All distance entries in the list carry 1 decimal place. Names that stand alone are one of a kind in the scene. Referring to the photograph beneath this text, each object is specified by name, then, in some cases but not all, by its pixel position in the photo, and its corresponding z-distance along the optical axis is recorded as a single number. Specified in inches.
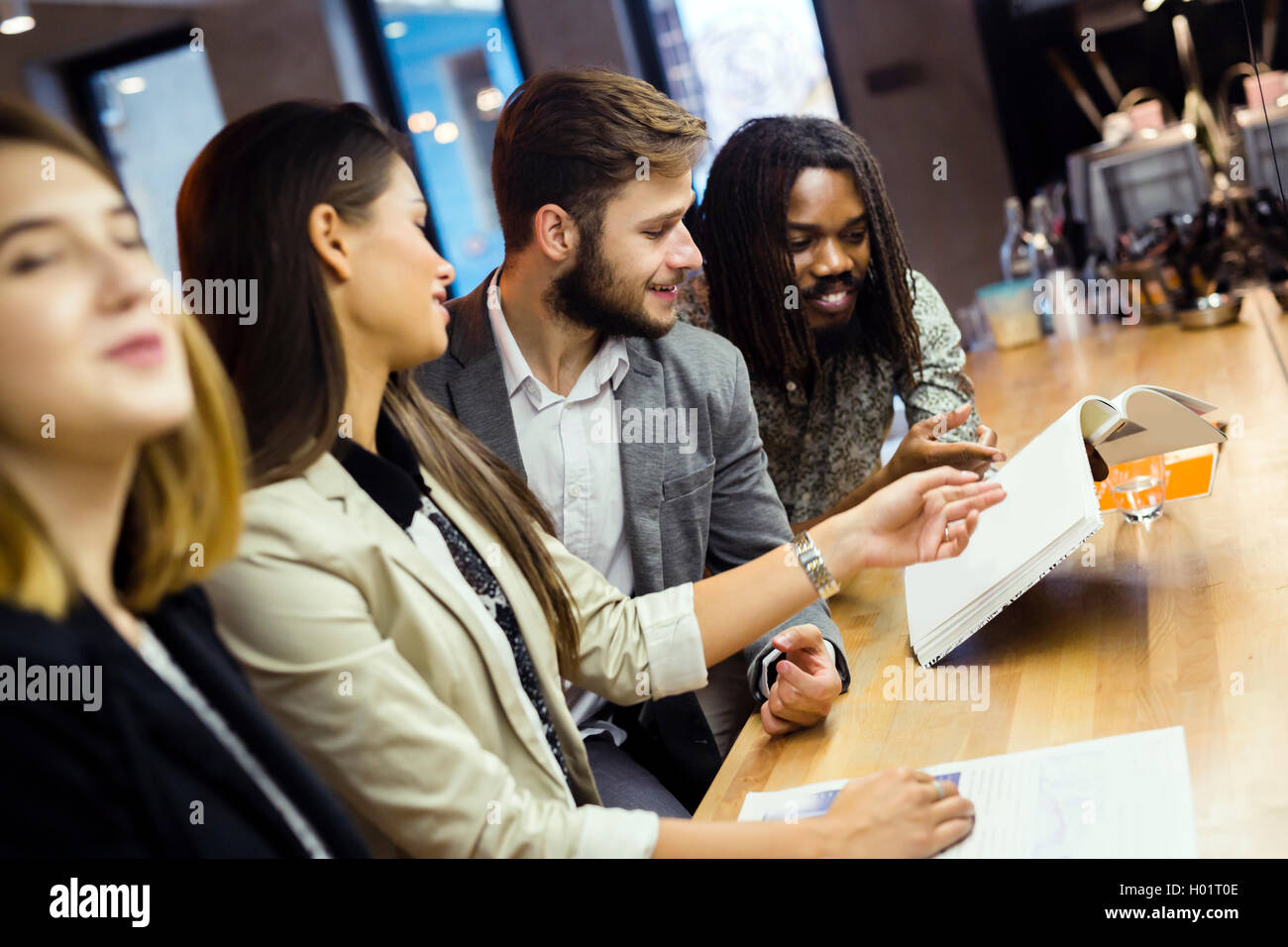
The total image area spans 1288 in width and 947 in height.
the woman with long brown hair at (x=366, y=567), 28.7
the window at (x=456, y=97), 82.7
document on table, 27.8
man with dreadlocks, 59.6
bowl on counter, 80.0
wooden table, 30.5
